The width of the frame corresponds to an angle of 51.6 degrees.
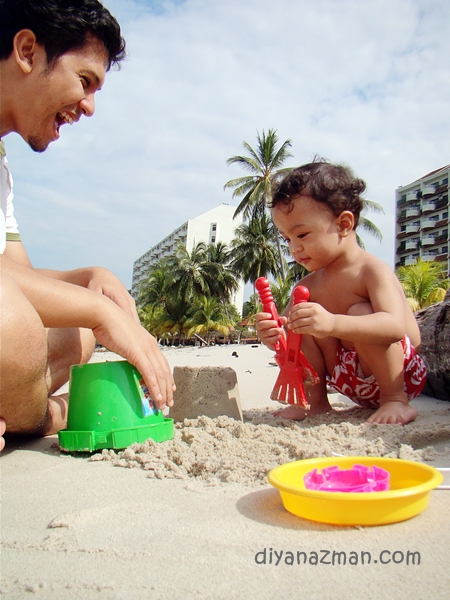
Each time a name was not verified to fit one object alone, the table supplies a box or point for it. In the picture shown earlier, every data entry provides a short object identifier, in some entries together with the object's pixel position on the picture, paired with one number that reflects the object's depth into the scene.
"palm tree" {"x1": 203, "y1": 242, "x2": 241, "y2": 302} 36.72
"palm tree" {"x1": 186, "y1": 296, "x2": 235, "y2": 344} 32.57
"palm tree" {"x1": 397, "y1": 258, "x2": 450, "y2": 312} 20.90
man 1.42
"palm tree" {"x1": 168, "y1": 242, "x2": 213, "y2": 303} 36.06
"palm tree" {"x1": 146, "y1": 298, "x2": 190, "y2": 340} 35.78
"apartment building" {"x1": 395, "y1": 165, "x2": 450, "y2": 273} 49.59
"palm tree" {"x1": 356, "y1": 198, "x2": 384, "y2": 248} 26.64
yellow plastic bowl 0.95
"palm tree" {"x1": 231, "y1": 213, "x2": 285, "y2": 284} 31.86
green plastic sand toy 1.64
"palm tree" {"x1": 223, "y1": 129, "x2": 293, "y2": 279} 26.17
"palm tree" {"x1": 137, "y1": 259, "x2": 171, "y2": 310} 39.14
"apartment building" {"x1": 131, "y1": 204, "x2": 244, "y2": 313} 59.75
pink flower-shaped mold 1.17
